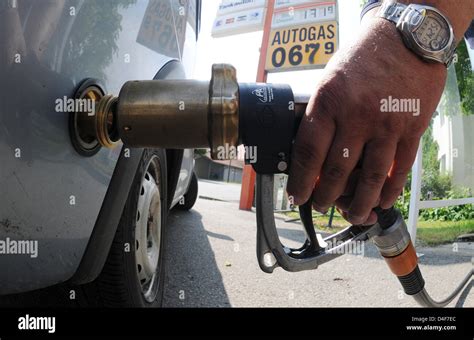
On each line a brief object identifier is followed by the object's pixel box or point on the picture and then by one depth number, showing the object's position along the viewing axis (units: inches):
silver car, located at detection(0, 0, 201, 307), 27.2
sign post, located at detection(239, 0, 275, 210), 276.1
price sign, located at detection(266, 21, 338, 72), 260.5
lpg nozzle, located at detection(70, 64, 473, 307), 26.4
